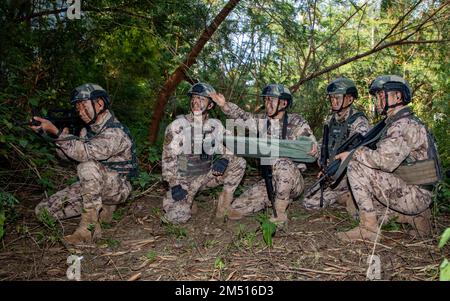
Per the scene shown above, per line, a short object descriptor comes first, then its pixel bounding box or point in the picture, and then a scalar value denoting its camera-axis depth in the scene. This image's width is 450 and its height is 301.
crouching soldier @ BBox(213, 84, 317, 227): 4.70
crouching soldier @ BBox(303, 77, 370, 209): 4.96
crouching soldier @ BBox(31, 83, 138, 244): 4.28
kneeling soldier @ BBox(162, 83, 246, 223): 4.80
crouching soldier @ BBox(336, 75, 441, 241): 3.98
